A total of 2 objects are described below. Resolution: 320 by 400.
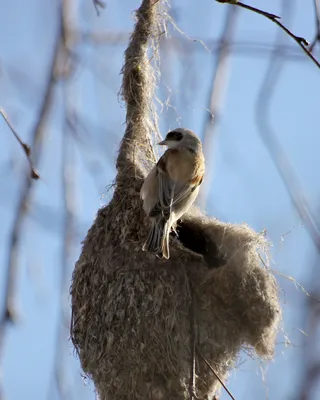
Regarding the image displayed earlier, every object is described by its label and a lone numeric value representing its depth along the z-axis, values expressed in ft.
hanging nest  28.58
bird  30.17
